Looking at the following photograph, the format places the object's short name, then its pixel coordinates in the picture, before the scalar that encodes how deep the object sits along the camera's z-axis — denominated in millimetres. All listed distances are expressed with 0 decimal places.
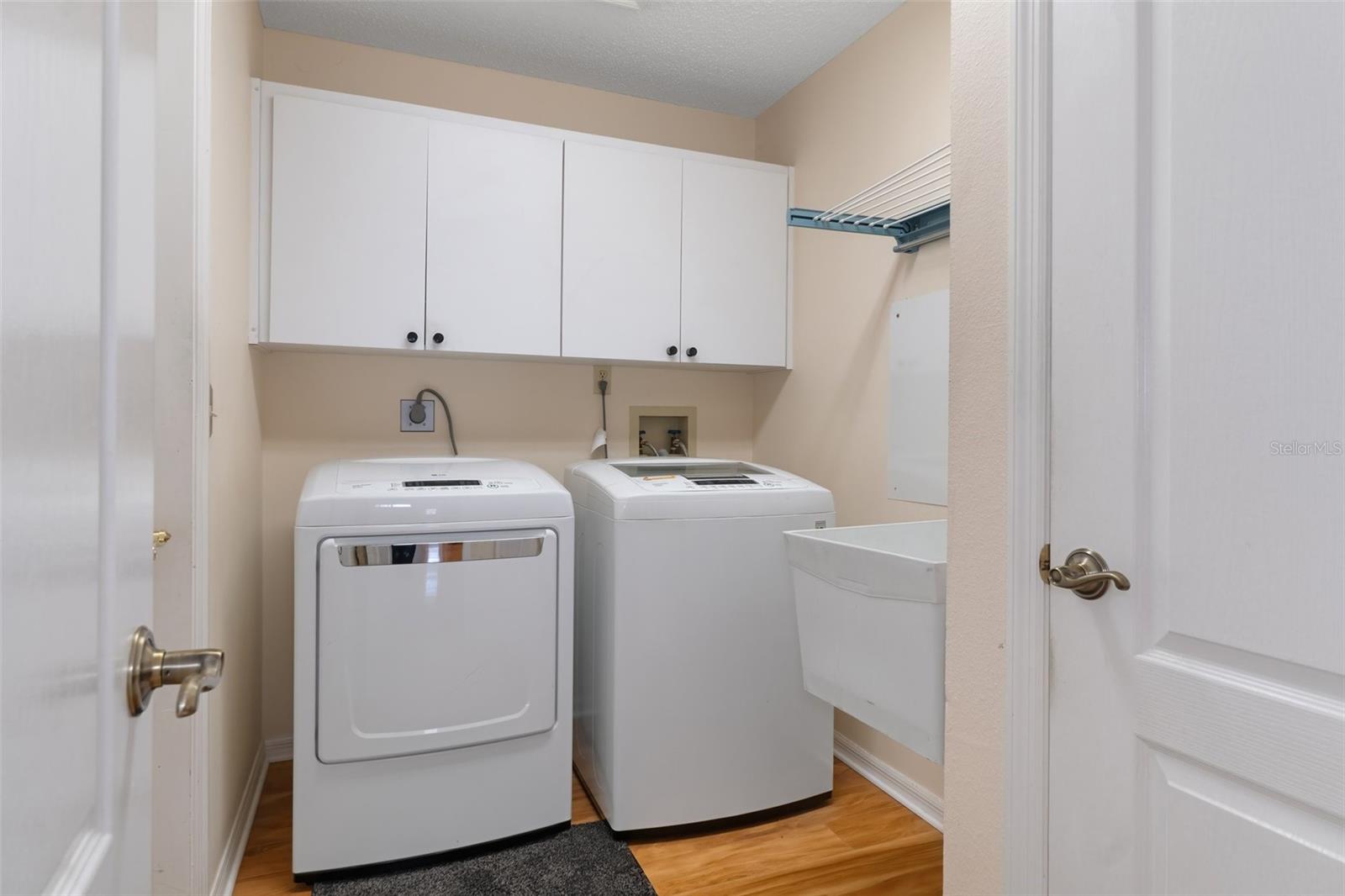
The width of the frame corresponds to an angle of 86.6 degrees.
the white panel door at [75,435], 349
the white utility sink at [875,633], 1174
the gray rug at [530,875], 1706
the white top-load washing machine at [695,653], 1922
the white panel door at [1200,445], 721
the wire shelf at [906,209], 1909
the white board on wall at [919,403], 1981
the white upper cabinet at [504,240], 2039
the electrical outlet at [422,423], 2441
